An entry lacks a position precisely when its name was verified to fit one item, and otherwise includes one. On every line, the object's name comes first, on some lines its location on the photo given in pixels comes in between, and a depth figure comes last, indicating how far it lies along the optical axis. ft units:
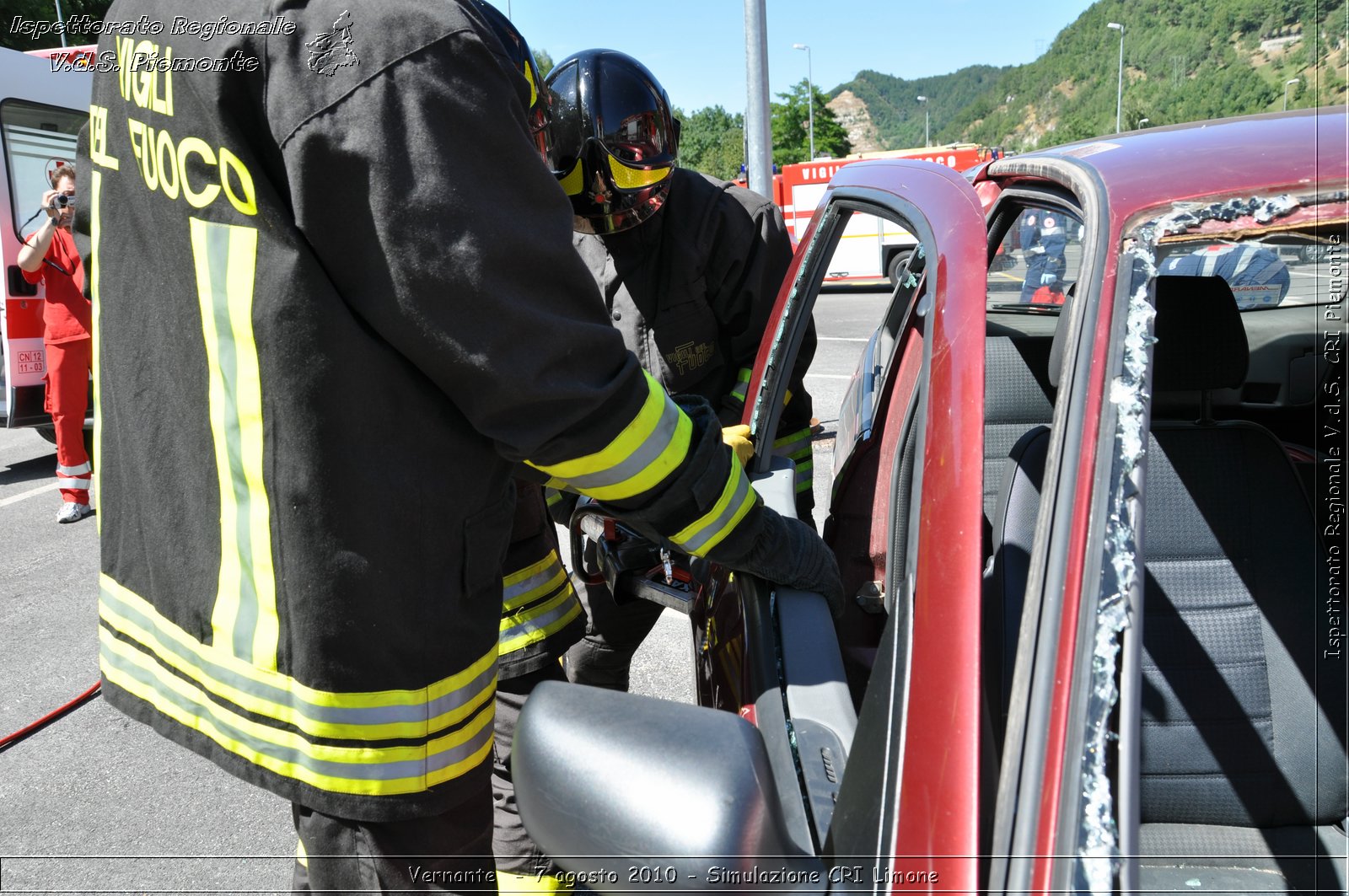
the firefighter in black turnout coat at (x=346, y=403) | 3.51
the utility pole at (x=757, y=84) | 18.56
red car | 2.68
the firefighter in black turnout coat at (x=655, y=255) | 7.90
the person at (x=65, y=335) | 17.85
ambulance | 20.36
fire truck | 42.09
